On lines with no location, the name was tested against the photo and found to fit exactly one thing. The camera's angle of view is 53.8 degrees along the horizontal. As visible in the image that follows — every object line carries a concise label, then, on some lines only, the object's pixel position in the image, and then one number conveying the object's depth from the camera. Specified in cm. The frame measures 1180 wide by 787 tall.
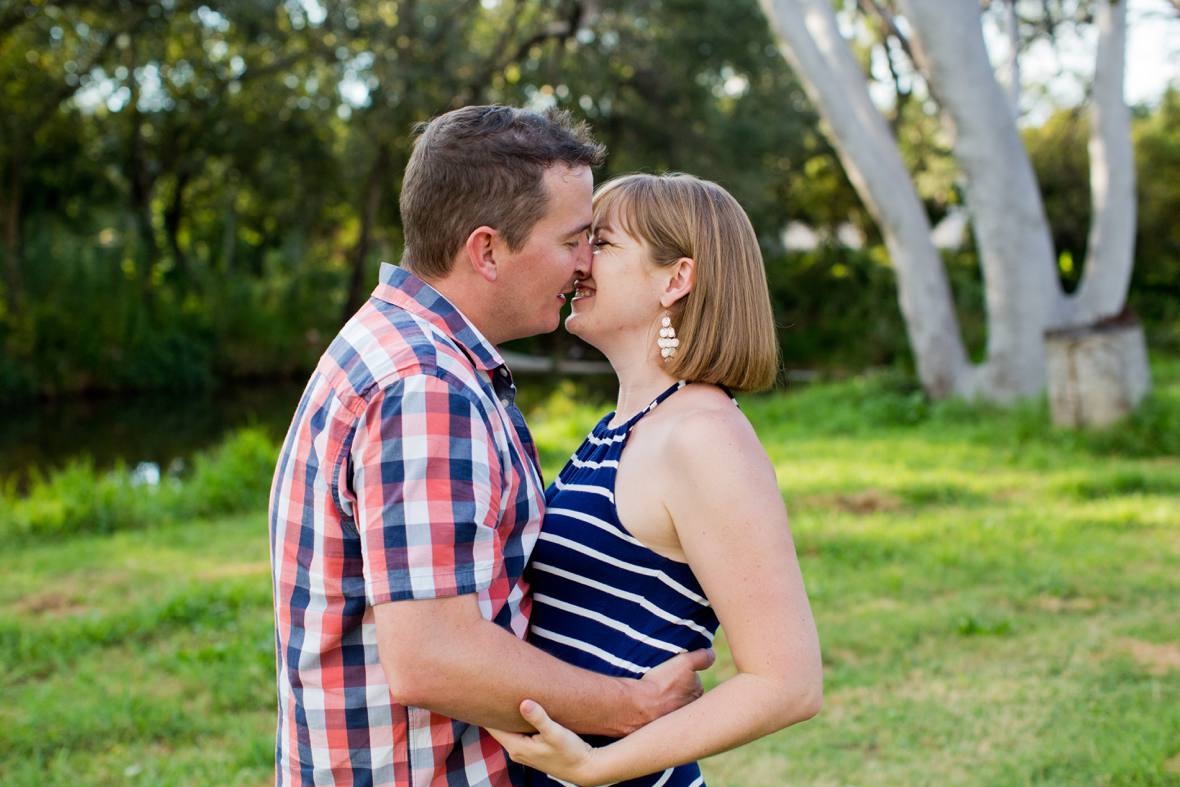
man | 155
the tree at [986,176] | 1001
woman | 170
